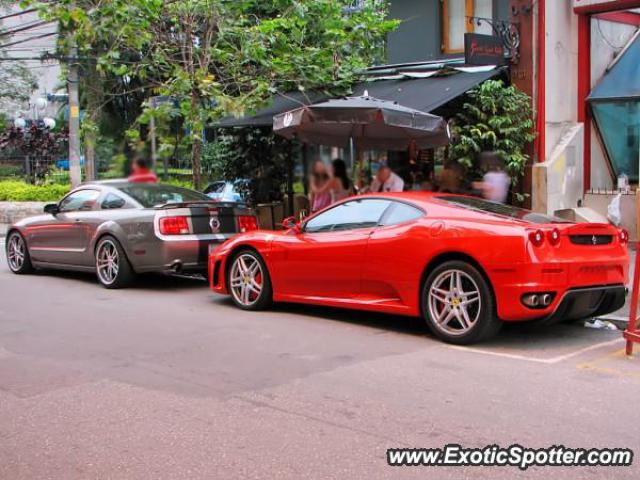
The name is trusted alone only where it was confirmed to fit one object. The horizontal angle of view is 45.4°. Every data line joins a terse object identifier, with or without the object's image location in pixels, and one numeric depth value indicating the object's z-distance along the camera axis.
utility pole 18.92
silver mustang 10.08
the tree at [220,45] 12.32
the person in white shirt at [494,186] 10.56
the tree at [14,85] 29.56
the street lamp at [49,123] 26.61
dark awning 12.63
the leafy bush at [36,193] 23.19
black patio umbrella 10.88
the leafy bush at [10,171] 25.33
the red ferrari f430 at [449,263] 6.57
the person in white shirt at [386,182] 11.73
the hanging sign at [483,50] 12.38
